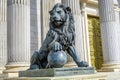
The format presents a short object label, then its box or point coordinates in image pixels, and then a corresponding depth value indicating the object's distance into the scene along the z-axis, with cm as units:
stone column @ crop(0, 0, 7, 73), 1638
